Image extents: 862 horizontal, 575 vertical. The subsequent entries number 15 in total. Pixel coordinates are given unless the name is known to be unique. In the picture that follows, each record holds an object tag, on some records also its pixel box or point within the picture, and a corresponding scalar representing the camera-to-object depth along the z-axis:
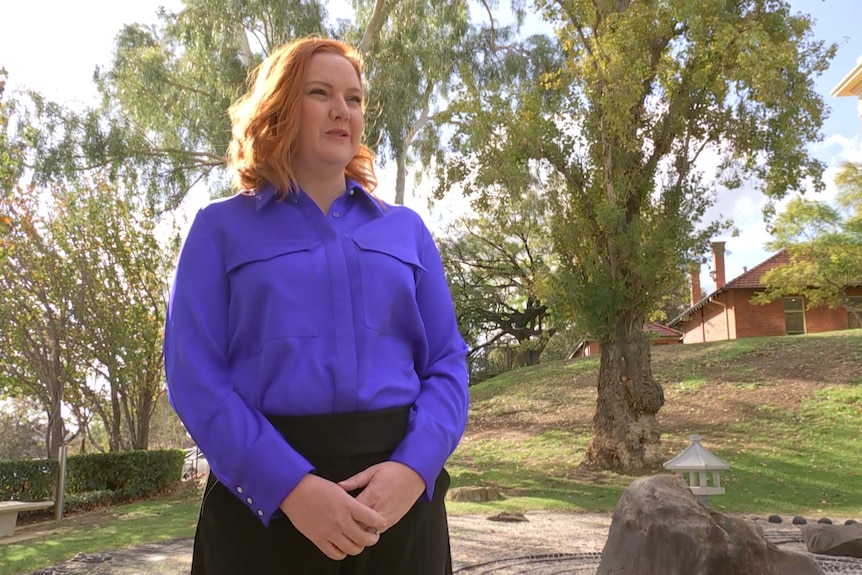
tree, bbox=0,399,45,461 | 33.09
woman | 1.39
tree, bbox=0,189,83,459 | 15.11
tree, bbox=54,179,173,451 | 15.66
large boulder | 4.21
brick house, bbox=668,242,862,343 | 32.34
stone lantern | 7.37
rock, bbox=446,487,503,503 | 11.25
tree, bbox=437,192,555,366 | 30.31
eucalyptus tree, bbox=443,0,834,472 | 12.42
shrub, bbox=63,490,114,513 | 13.48
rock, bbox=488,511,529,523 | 9.28
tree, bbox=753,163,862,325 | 27.62
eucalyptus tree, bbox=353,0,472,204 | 16.44
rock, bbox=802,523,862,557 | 6.55
